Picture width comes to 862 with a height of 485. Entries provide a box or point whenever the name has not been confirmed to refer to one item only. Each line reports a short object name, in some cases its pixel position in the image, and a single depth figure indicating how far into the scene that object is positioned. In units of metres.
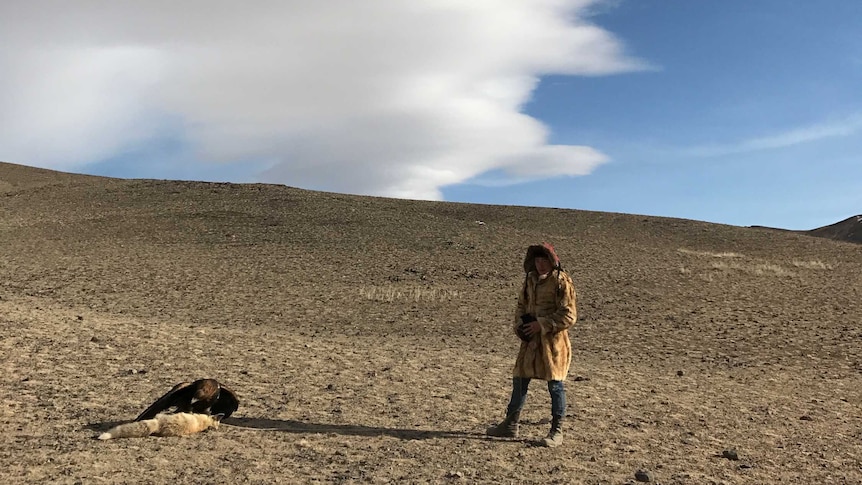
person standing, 6.43
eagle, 6.52
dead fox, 5.98
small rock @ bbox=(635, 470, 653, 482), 5.50
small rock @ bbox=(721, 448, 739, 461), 6.27
